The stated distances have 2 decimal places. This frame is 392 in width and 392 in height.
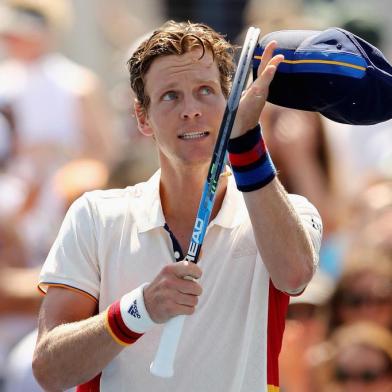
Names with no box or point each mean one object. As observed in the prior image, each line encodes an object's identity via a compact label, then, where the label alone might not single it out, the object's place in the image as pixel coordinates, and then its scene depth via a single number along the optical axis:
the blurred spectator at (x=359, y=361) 11.95
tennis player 8.43
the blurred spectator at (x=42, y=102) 17.95
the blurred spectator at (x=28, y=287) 12.28
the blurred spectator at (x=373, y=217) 14.14
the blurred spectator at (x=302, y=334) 12.97
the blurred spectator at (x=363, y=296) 12.84
